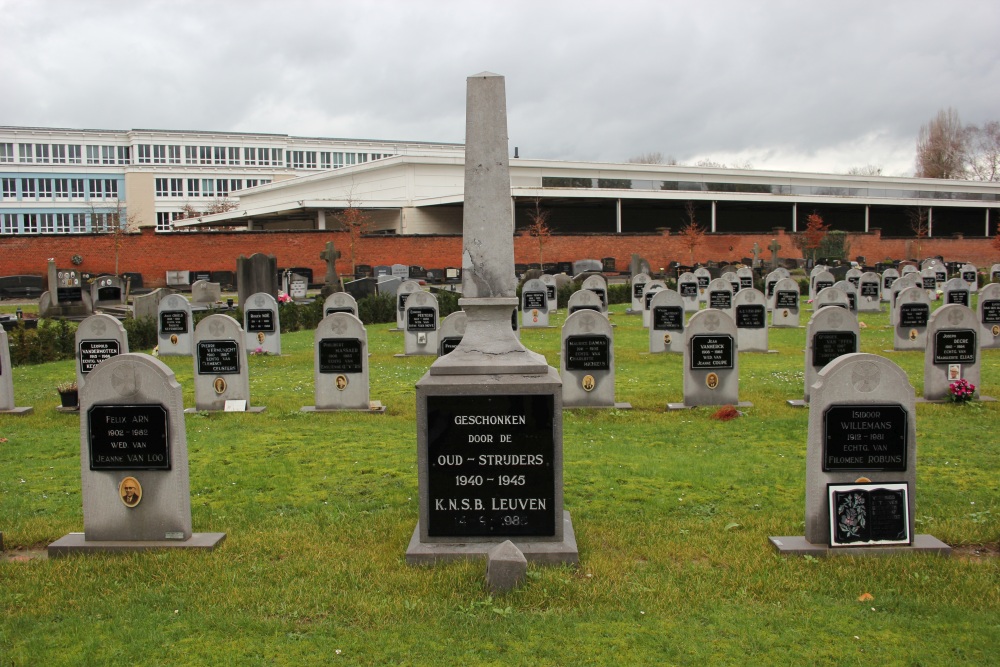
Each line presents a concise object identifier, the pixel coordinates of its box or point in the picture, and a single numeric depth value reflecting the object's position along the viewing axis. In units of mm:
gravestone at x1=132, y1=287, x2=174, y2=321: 21938
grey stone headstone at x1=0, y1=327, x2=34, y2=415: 11234
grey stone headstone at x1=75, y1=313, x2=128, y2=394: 11617
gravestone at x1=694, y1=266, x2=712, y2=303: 30545
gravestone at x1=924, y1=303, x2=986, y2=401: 11086
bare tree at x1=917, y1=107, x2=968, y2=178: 81125
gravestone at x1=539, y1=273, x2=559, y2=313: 27078
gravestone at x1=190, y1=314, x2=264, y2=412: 11320
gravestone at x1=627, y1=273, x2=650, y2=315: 27750
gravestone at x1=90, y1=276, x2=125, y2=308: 26531
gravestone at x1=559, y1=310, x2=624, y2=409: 11242
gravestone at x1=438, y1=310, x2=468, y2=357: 12500
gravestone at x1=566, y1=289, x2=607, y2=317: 19098
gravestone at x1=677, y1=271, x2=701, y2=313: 26219
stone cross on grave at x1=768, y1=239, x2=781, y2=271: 38344
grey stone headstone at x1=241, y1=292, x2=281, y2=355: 17719
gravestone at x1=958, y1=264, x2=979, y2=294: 33406
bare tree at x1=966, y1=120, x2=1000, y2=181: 78188
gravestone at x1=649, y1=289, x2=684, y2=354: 16766
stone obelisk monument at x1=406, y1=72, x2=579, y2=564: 5434
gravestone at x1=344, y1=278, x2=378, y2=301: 27625
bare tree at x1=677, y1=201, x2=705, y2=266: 48897
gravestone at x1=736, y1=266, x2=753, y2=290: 30297
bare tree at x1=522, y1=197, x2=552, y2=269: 45091
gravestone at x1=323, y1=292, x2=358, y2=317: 18766
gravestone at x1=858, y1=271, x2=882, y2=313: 26500
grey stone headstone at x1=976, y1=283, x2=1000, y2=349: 16656
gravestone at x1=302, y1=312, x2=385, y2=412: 11094
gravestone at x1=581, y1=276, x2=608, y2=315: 25172
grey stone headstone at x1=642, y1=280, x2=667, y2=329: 24484
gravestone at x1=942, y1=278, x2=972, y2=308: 20188
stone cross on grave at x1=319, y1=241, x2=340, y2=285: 28953
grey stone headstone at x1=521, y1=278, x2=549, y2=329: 23172
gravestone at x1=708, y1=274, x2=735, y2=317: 21562
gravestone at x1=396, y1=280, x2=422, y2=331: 22812
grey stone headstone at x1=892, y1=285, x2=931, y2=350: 16750
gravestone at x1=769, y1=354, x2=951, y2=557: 5445
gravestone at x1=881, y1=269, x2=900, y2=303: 30406
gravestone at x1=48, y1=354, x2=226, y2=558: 5617
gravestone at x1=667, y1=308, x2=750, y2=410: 11195
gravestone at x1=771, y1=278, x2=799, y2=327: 22609
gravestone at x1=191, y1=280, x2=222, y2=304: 27761
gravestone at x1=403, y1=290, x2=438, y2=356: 17719
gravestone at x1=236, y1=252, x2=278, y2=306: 22922
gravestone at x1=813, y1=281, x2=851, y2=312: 17594
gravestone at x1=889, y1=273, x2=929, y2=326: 24977
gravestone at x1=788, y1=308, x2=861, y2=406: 11422
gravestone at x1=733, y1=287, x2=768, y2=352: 17156
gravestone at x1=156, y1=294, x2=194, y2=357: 17734
